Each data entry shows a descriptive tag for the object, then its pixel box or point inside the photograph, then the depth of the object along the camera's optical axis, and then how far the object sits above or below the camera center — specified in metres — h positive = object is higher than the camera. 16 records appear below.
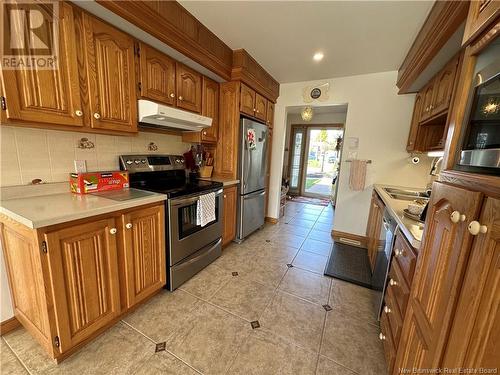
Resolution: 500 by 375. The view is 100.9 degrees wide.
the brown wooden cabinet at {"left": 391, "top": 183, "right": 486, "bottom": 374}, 0.57 -0.41
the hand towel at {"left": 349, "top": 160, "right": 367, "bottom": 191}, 3.00 -0.24
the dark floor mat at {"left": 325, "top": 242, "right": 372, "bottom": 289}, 2.25 -1.28
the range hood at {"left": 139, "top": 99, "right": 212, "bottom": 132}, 1.69 +0.28
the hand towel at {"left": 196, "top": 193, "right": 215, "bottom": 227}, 2.04 -0.59
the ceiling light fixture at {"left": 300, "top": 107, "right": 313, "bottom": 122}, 3.32 +0.69
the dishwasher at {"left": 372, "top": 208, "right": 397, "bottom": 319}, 1.55 -0.80
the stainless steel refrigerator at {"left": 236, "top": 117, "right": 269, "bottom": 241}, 2.73 -0.31
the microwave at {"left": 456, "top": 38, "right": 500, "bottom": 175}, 0.62 +0.14
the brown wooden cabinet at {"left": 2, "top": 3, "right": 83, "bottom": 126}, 1.15 +0.32
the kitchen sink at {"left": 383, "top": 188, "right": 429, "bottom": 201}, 2.29 -0.39
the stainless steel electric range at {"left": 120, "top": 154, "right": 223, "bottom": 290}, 1.83 -0.58
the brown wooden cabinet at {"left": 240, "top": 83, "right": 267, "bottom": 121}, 2.64 +0.68
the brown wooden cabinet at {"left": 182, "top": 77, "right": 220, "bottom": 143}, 2.44 +0.48
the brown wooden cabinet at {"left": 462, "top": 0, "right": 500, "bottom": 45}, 0.64 +0.49
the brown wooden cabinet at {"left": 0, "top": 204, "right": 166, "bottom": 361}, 1.11 -0.79
